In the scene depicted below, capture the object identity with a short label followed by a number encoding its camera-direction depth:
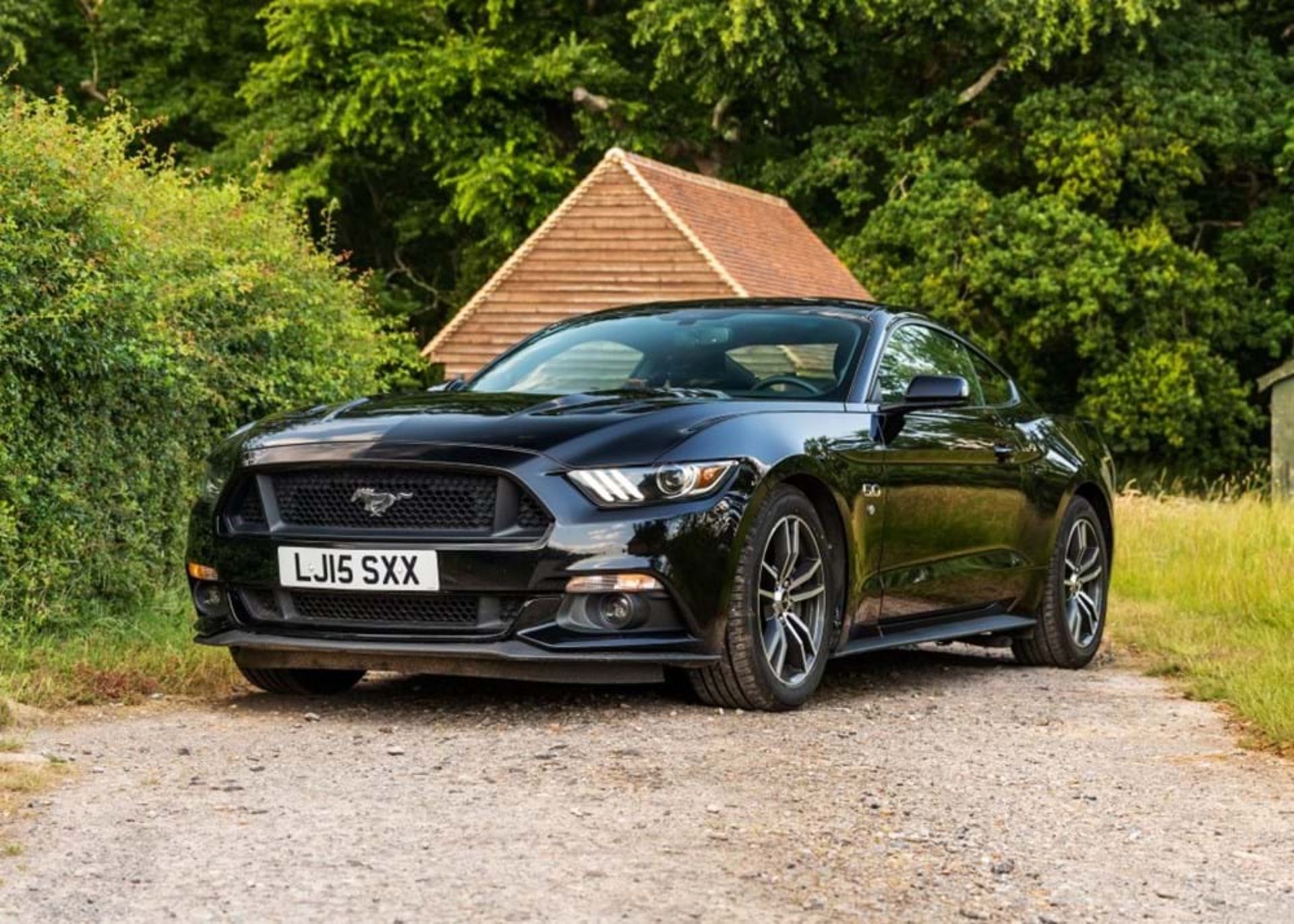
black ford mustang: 6.52
